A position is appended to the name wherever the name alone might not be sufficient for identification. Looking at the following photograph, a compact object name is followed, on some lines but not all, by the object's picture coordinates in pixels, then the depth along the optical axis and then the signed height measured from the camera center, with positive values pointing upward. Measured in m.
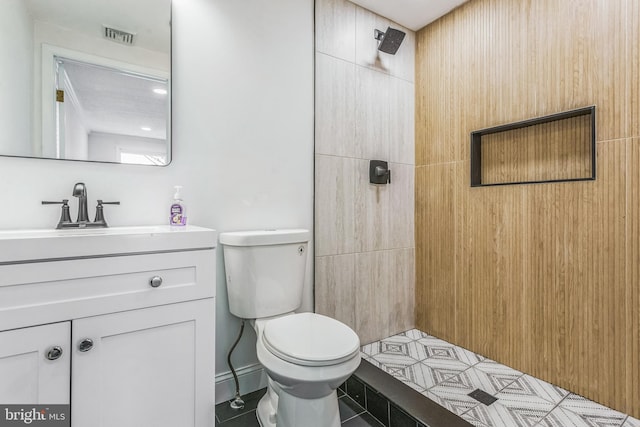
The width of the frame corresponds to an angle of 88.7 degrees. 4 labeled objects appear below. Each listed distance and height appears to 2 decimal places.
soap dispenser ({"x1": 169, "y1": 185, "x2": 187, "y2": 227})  1.45 +0.00
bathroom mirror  1.24 +0.55
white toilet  1.11 -0.47
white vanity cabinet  0.90 -0.35
